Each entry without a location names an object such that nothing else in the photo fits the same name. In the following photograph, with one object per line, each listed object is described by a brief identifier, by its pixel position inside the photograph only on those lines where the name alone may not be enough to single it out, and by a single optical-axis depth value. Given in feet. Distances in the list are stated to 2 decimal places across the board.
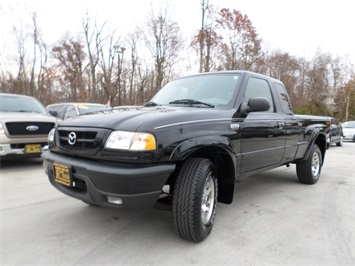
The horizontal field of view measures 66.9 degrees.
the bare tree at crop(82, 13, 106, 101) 100.30
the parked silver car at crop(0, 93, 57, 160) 17.81
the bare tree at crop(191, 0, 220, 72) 80.12
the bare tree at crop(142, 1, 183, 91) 92.38
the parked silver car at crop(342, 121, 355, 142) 53.16
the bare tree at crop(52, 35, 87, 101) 109.50
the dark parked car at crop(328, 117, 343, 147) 40.37
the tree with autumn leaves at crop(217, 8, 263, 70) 86.84
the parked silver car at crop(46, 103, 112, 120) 29.99
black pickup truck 7.20
